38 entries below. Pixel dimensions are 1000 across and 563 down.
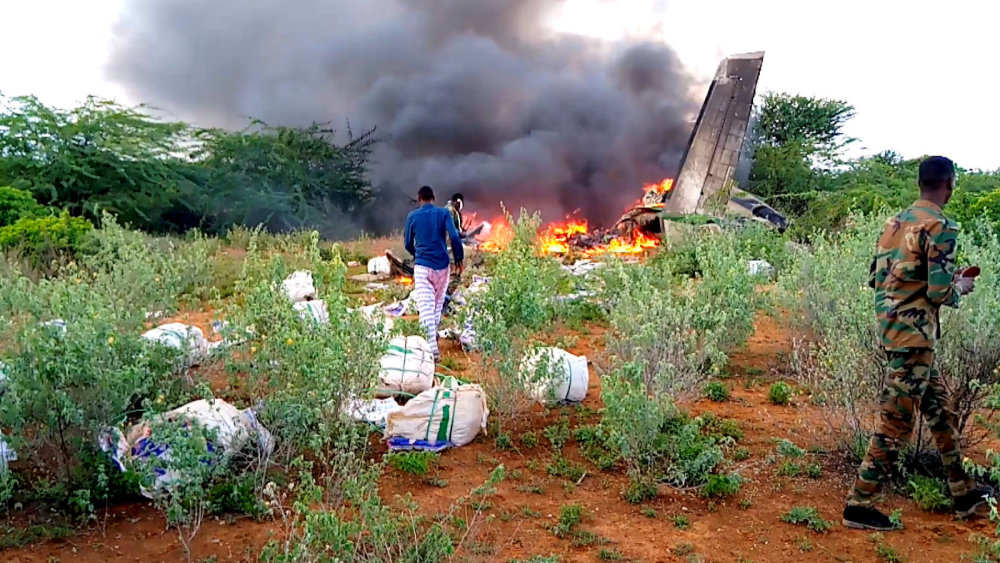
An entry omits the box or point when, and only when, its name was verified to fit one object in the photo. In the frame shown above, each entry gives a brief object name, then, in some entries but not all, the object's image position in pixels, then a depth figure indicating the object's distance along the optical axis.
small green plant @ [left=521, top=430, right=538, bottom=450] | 4.67
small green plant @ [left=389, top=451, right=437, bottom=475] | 4.16
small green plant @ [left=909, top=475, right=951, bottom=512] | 3.70
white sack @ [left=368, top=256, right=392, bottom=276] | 12.01
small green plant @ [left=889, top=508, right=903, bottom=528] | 3.52
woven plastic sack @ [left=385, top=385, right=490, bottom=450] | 4.50
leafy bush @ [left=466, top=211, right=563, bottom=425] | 4.73
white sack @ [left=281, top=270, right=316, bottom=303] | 8.18
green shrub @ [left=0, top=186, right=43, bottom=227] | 12.45
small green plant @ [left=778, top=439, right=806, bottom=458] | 4.12
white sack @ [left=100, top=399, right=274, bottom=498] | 3.55
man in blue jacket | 6.44
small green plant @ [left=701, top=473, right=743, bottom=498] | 3.96
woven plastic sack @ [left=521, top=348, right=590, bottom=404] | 4.79
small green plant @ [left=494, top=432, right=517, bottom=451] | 4.63
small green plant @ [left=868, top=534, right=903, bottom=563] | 3.26
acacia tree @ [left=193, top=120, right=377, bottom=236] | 19.22
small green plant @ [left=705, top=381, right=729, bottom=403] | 5.68
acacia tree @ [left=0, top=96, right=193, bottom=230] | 15.48
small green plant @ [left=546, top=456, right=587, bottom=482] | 4.23
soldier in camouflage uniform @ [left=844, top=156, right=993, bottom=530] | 3.25
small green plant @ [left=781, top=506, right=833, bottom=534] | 3.57
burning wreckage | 15.30
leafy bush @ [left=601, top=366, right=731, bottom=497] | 3.87
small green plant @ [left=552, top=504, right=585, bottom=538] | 3.53
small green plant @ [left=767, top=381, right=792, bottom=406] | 5.61
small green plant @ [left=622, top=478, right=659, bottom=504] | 3.91
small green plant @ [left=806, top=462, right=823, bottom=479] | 4.19
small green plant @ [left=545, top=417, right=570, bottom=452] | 4.66
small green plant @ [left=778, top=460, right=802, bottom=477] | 4.23
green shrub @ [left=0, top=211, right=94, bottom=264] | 10.49
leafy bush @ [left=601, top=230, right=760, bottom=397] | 4.73
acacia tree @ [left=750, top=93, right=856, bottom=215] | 19.52
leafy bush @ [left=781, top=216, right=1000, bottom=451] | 4.07
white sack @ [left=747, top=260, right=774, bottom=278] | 8.88
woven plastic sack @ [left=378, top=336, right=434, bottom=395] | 5.12
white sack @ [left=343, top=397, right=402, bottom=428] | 4.12
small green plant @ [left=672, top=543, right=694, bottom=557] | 3.37
